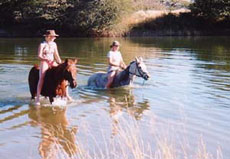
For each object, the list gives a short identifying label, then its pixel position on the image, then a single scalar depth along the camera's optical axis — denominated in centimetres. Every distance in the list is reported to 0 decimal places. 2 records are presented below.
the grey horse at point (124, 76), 1441
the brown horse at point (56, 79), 1118
